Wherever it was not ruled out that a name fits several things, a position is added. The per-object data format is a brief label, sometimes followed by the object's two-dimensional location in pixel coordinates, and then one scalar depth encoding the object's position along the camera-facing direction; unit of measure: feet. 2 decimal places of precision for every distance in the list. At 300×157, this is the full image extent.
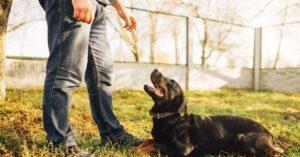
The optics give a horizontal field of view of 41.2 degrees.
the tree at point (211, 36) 39.20
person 9.01
